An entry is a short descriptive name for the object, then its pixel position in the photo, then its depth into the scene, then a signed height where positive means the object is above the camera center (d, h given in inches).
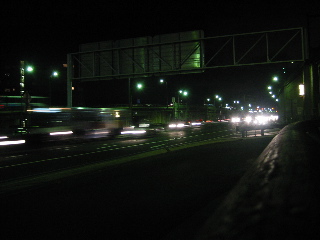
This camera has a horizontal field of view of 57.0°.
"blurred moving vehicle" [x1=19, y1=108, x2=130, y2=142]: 875.4 +10.0
